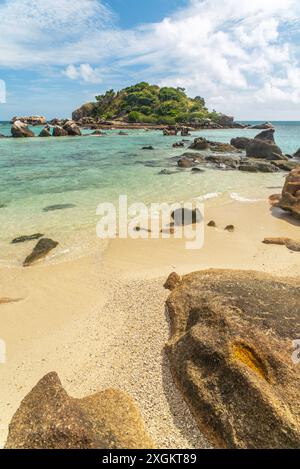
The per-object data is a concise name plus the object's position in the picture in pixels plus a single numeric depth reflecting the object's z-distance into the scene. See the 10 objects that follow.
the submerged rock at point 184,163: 28.01
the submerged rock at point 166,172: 24.32
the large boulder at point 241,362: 3.38
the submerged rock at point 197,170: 25.86
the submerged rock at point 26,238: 11.00
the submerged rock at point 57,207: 14.91
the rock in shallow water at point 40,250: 9.39
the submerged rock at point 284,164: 29.20
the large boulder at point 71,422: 3.19
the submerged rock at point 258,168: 27.48
